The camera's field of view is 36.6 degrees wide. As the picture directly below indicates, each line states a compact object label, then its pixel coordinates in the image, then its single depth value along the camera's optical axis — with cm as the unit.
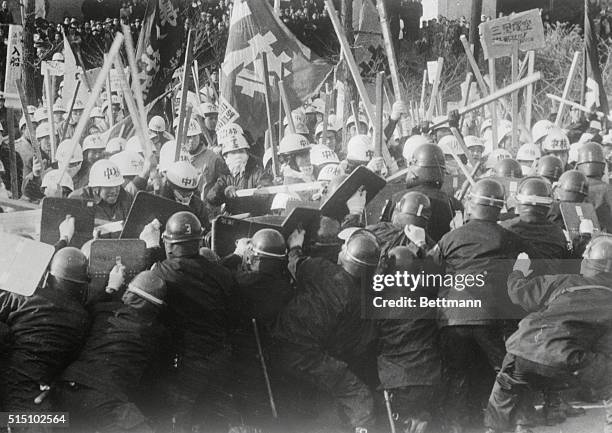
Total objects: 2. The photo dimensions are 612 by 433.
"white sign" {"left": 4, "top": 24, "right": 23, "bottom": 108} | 892
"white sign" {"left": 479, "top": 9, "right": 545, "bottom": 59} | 975
